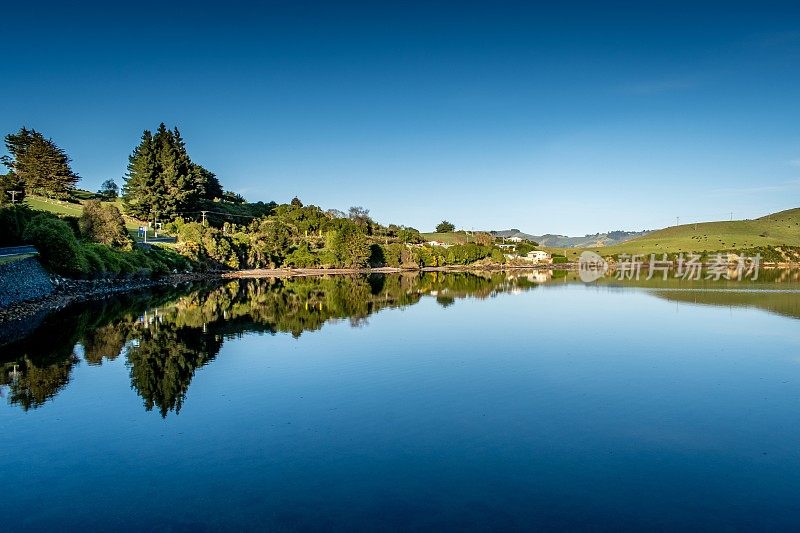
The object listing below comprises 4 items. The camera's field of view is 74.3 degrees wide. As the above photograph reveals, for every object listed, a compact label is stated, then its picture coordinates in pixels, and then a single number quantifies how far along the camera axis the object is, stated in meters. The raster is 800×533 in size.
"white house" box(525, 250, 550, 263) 151.80
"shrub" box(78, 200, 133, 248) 50.25
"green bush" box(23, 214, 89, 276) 35.50
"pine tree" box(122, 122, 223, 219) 76.88
